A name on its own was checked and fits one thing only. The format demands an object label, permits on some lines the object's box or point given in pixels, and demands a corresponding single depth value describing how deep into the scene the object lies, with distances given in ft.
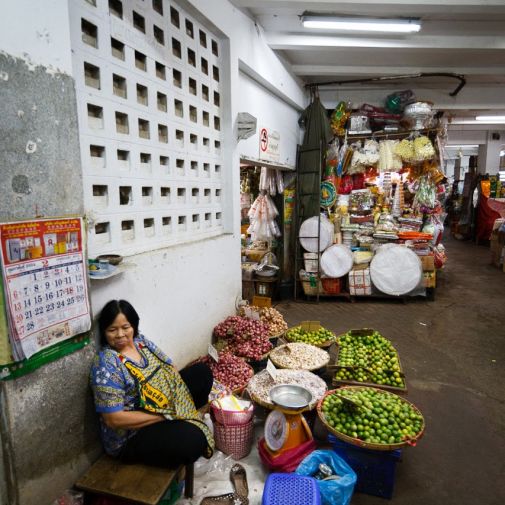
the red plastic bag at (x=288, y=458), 8.21
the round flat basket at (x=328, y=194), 23.54
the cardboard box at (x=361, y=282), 21.77
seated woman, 6.89
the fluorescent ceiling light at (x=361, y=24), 15.08
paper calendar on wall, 5.54
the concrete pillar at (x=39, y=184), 5.48
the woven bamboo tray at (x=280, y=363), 11.28
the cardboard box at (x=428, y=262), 21.48
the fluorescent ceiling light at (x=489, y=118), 34.86
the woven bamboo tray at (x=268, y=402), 8.99
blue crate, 7.90
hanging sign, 17.57
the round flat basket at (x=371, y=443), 7.63
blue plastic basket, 6.64
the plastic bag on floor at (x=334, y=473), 7.10
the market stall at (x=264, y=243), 21.25
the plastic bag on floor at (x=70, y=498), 6.59
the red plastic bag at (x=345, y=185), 24.48
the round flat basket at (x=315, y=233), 22.59
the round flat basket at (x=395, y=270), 20.99
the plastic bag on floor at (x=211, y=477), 7.81
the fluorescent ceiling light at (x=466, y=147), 63.94
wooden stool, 6.44
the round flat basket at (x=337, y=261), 21.90
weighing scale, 8.26
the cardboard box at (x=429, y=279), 21.63
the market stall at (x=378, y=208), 21.67
